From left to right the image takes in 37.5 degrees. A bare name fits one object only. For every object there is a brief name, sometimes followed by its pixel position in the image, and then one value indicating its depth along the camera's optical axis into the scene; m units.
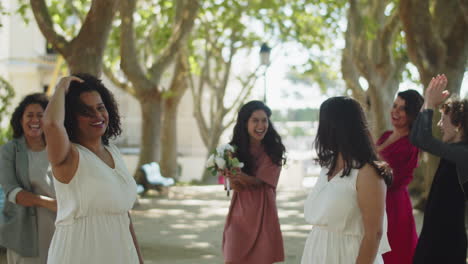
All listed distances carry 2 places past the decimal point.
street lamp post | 20.91
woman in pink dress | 6.81
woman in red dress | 6.10
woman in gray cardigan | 5.27
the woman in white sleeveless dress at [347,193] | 3.93
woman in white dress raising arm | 3.82
